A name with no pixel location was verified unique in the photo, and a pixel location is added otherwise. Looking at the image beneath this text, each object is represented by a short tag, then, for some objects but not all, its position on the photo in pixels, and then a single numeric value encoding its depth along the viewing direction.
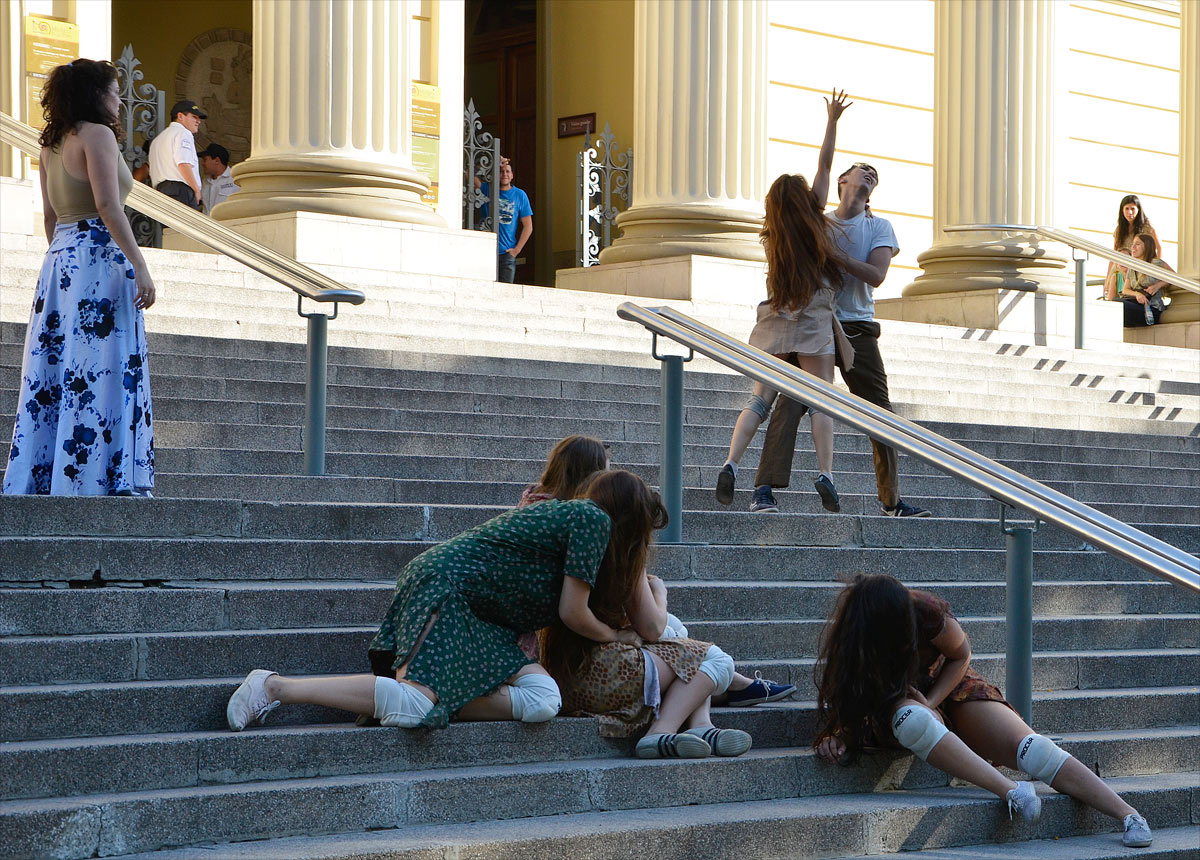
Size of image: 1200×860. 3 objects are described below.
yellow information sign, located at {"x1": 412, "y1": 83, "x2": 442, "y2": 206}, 15.49
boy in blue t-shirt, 16.39
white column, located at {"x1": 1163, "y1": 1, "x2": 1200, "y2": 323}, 18.61
